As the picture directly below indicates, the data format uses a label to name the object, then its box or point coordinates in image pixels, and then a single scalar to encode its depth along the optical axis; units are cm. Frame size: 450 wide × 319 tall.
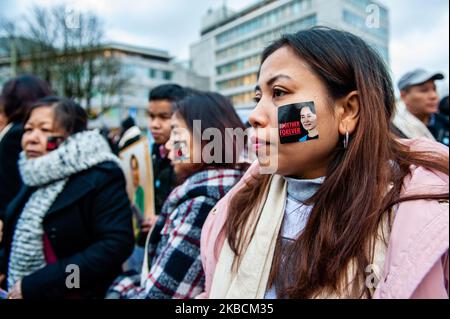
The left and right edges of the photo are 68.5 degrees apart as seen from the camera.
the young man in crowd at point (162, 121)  277
